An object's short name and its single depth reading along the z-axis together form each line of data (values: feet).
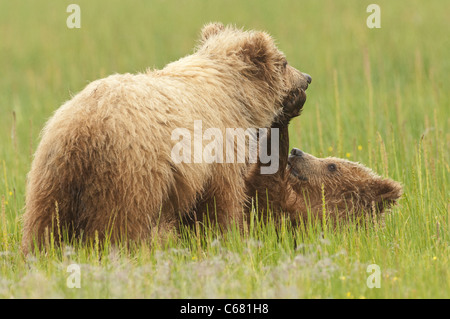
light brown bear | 30.25
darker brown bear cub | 39.81
